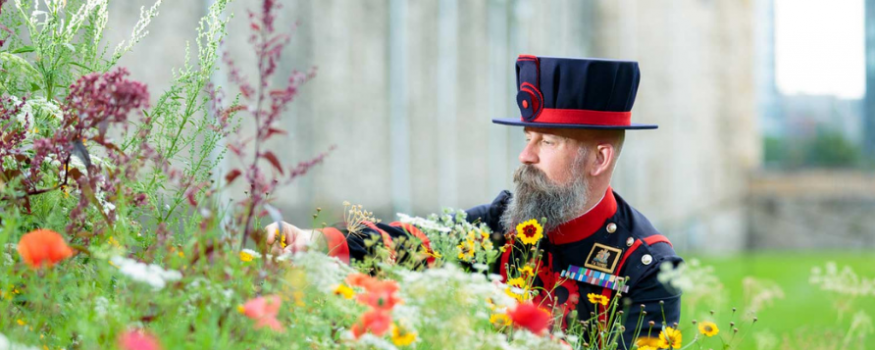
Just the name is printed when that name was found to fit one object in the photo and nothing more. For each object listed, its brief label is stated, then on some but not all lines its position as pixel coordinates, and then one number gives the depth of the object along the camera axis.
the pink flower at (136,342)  3.62
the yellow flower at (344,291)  4.28
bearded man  5.09
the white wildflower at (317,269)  4.21
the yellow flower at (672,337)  4.67
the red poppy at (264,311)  4.08
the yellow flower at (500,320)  4.43
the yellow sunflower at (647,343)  4.80
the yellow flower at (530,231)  5.01
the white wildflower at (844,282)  5.19
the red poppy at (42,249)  4.19
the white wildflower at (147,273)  4.08
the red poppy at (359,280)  4.28
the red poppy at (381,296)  4.19
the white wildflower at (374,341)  4.11
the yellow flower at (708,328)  4.63
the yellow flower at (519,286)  4.59
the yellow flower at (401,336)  4.17
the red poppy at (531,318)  4.28
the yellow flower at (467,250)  4.63
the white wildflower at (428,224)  4.59
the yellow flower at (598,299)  4.95
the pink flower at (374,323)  4.11
